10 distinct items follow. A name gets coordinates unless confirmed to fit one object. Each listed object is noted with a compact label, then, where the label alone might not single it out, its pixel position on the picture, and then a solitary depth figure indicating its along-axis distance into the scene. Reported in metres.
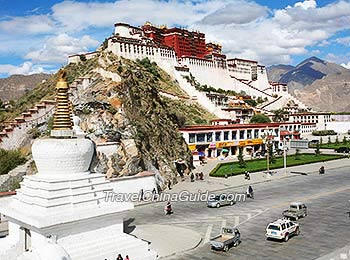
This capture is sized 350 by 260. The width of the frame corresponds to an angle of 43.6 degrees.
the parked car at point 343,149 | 69.76
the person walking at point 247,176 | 45.27
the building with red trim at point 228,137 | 61.94
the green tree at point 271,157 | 58.06
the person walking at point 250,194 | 35.16
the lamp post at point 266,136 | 65.91
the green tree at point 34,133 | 43.25
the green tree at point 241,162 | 54.62
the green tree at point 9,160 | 36.42
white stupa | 19.17
